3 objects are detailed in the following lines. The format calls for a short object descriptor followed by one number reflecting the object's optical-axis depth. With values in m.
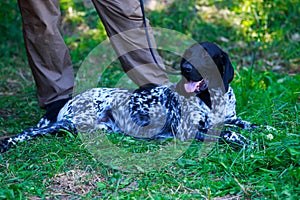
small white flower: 6.82
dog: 7.38
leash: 8.23
